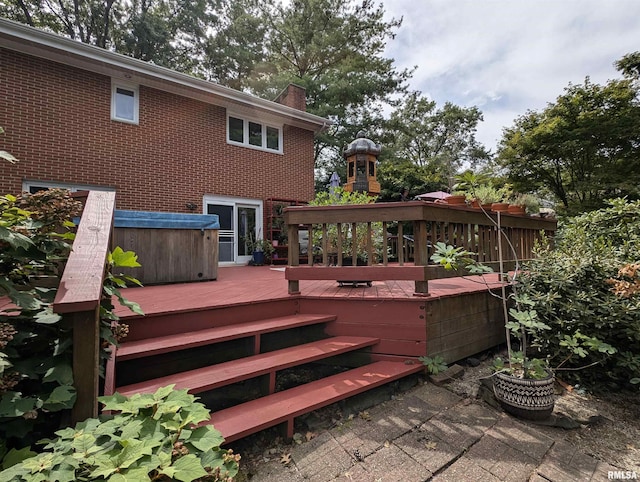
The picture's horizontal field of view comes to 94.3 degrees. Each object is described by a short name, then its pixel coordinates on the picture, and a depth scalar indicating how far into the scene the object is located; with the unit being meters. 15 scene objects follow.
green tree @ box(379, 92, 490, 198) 21.19
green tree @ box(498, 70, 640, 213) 9.02
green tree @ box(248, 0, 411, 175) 14.36
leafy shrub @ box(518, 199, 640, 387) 2.59
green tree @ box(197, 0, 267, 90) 15.00
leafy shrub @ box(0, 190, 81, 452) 1.11
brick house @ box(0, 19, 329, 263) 5.69
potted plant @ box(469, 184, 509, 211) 4.34
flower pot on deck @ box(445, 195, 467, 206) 3.17
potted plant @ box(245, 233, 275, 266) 7.98
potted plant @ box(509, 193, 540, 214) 3.62
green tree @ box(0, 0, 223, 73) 13.00
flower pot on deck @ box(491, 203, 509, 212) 3.41
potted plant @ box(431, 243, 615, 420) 2.10
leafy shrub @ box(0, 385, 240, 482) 0.91
